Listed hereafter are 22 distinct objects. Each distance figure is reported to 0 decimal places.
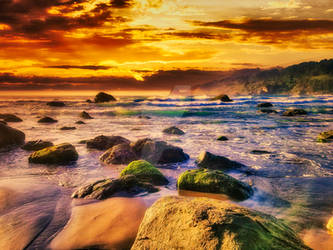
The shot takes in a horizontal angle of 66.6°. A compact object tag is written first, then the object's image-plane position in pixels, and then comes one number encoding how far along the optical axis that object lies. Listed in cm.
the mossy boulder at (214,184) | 477
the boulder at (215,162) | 671
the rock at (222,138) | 1106
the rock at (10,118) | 1950
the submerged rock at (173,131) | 1298
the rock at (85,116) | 2287
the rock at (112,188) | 465
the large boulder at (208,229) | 234
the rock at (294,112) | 2330
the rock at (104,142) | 927
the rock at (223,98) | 4017
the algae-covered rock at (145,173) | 555
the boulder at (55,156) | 734
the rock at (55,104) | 4006
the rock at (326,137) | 1036
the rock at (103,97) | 4347
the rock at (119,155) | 737
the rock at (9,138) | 982
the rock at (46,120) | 1889
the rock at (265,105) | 3352
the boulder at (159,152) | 749
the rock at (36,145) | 908
